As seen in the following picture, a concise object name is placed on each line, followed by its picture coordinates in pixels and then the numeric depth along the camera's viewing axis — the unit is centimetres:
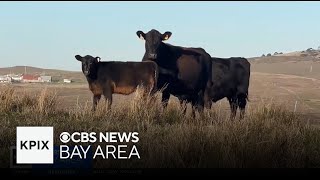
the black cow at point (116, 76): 1230
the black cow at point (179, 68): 1331
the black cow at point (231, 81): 1494
